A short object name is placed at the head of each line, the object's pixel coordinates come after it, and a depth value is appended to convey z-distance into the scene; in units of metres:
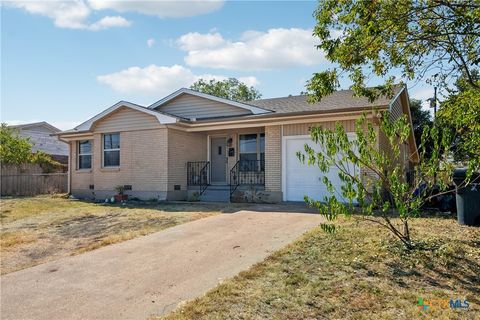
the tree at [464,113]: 6.76
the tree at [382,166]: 4.96
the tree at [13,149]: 21.81
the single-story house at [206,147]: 12.73
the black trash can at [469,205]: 7.98
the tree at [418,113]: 29.25
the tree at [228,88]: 42.44
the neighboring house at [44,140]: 29.81
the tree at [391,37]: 6.19
